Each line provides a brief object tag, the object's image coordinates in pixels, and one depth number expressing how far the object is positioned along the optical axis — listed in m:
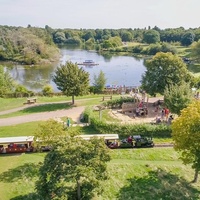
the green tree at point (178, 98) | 23.91
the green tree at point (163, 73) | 30.25
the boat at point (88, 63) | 76.01
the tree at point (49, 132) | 17.32
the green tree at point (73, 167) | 12.80
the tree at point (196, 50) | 77.69
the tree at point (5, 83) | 36.63
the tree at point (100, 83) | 38.84
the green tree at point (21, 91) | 36.22
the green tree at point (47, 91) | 37.20
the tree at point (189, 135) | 16.20
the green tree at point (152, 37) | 117.66
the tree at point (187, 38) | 108.37
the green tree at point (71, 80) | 29.34
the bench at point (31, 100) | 32.02
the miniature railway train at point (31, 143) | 20.00
